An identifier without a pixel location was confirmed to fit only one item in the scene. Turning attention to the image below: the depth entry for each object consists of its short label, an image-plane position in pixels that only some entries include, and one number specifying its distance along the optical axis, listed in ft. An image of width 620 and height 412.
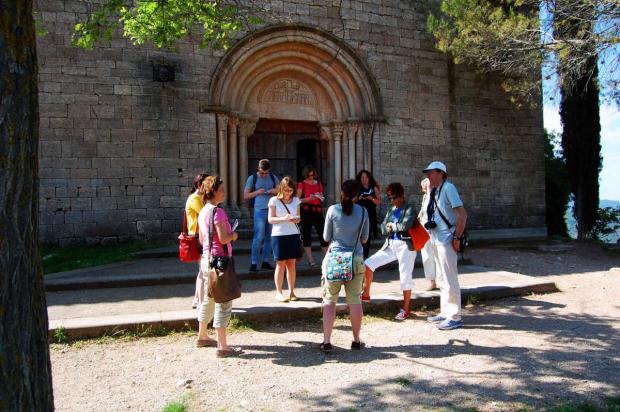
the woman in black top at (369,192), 24.27
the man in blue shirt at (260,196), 22.86
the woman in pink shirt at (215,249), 14.08
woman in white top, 18.70
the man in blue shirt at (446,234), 16.66
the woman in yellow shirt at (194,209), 17.63
